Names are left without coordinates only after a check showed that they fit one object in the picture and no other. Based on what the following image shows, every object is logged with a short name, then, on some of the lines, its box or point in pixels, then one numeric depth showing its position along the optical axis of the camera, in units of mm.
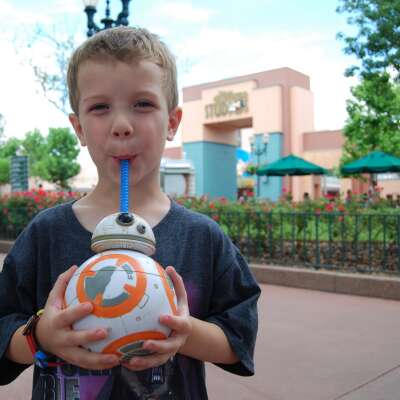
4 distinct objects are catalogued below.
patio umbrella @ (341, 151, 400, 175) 14523
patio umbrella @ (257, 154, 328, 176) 17416
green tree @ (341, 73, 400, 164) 23281
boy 1183
